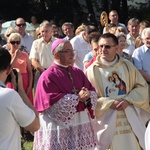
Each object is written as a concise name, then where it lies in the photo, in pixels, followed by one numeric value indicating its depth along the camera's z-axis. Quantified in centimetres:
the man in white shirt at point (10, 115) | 466
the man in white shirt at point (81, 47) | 1149
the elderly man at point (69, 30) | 1425
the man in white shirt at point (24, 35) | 1340
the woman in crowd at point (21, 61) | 1031
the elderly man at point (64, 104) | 730
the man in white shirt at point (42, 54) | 1143
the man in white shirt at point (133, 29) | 1295
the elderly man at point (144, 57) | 948
